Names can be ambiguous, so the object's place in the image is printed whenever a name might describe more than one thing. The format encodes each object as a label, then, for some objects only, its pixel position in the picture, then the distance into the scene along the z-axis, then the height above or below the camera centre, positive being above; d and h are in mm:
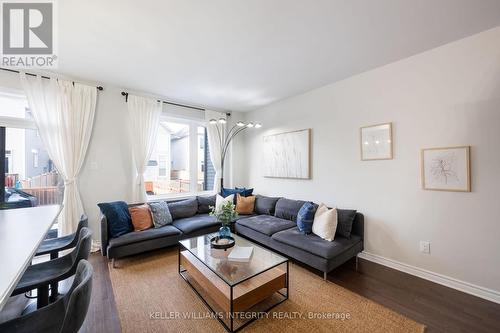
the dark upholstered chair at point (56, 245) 1899 -731
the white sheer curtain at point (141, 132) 3629 +652
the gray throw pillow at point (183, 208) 3662 -729
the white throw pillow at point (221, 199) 3946 -591
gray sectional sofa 2498 -948
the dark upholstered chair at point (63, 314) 896 -742
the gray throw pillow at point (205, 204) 4055 -709
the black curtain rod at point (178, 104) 3565 +1308
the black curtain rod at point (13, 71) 2741 +1333
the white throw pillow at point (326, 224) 2680 -761
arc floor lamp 4824 +786
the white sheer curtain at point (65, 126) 2910 +641
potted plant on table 2455 -564
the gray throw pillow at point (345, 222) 2789 -748
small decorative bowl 2262 -840
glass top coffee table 1771 -1083
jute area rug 1726 -1326
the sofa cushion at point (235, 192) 4289 -502
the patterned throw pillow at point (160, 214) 3271 -736
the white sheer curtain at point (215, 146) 4676 +510
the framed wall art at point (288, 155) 3721 +251
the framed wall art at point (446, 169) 2172 -31
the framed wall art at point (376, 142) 2719 +342
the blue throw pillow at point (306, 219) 2891 -729
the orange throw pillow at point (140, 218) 3098 -749
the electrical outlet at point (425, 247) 2414 -945
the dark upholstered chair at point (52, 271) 1420 -759
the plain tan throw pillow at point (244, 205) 4059 -732
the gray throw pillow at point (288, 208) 3529 -722
